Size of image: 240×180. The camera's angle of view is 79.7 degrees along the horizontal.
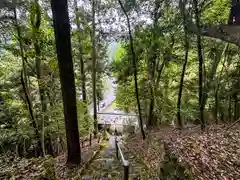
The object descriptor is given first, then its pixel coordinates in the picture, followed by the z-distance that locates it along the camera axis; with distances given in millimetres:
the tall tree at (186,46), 5647
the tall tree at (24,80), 5640
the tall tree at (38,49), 5432
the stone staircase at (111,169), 3441
